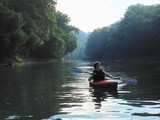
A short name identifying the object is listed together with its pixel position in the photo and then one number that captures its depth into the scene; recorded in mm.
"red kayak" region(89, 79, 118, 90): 13695
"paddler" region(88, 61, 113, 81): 15008
